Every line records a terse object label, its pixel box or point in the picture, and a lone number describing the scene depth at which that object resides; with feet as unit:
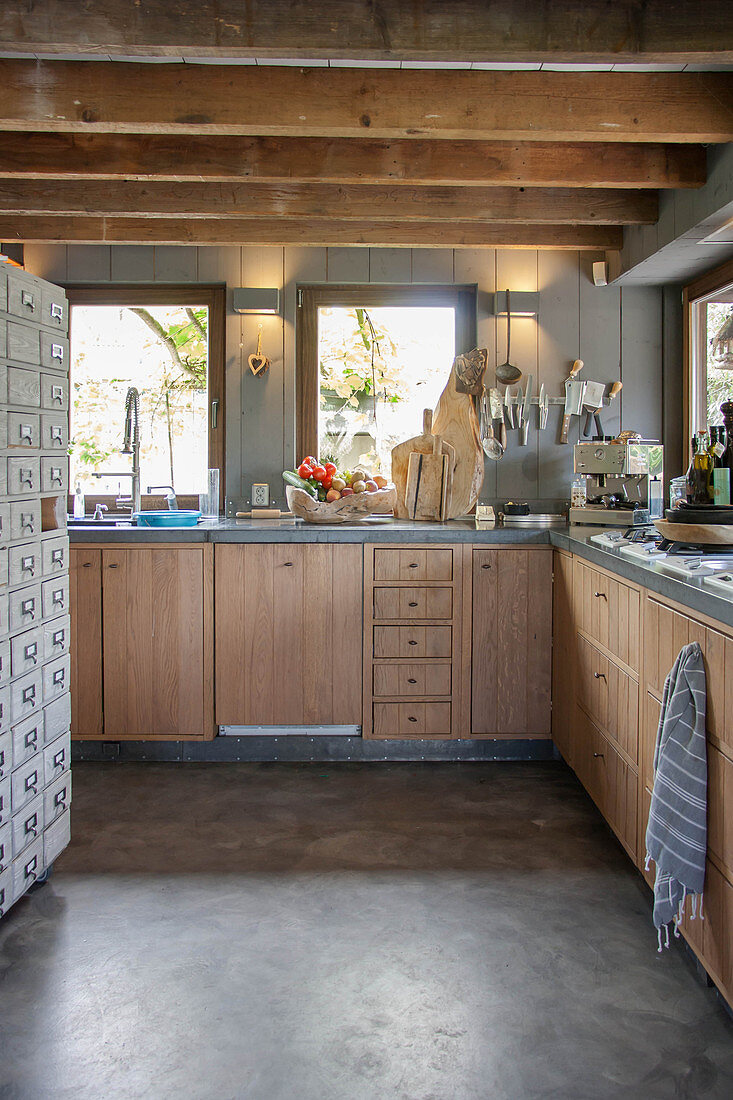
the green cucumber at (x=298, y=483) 12.43
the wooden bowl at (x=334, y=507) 12.07
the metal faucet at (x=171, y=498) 13.24
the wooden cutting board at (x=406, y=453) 12.93
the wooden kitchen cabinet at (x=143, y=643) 11.21
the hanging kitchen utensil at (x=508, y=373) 13.16
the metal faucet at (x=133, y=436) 12.14
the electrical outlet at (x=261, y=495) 13.17
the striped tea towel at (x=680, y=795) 5.76
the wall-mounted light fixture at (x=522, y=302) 13.19
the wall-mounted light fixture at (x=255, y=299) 13.10
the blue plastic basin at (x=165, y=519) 11.70
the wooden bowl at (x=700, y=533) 7.55
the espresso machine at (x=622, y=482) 10.86
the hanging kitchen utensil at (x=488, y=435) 13.07
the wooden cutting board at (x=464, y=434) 12.98
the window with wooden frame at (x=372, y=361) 13.56
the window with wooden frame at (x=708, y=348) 11.79
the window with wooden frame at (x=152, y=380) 13.55
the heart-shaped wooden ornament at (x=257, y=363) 13.19
